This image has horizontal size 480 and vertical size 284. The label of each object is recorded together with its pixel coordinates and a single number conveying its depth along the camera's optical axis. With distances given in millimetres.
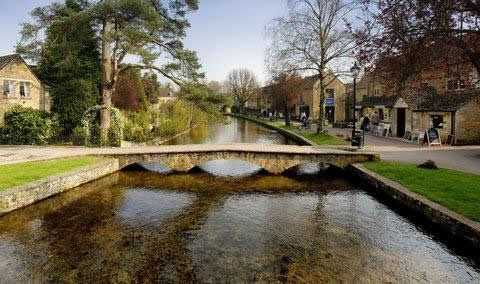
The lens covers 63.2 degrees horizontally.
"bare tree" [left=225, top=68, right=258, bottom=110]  111000
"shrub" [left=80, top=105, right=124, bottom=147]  26531
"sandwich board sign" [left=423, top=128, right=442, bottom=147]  26883
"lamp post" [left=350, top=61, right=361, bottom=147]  22877
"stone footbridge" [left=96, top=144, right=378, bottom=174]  21406
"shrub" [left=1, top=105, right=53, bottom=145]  26797
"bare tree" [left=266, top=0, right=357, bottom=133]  33625
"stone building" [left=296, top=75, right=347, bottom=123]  64438
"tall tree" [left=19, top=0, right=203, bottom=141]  24609
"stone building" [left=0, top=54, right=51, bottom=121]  31641
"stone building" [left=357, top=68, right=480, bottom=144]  27484
